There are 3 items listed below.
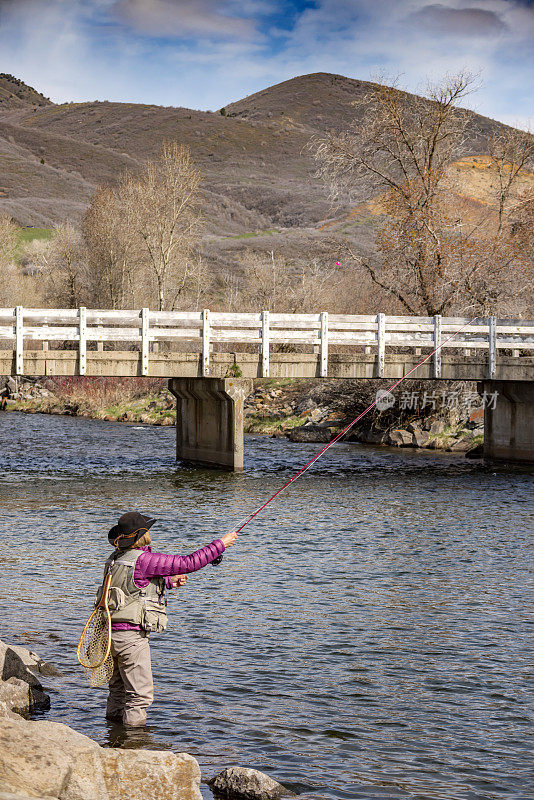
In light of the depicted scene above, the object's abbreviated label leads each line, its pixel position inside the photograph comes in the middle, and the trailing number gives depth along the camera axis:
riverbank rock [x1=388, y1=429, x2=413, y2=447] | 35.53
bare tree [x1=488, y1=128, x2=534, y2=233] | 39.53
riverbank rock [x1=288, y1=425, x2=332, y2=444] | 37.16
